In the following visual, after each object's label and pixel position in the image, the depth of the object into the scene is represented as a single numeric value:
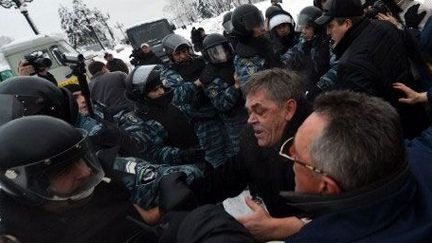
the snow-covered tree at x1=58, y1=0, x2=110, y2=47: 53.31
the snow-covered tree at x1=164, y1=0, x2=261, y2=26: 60.38
